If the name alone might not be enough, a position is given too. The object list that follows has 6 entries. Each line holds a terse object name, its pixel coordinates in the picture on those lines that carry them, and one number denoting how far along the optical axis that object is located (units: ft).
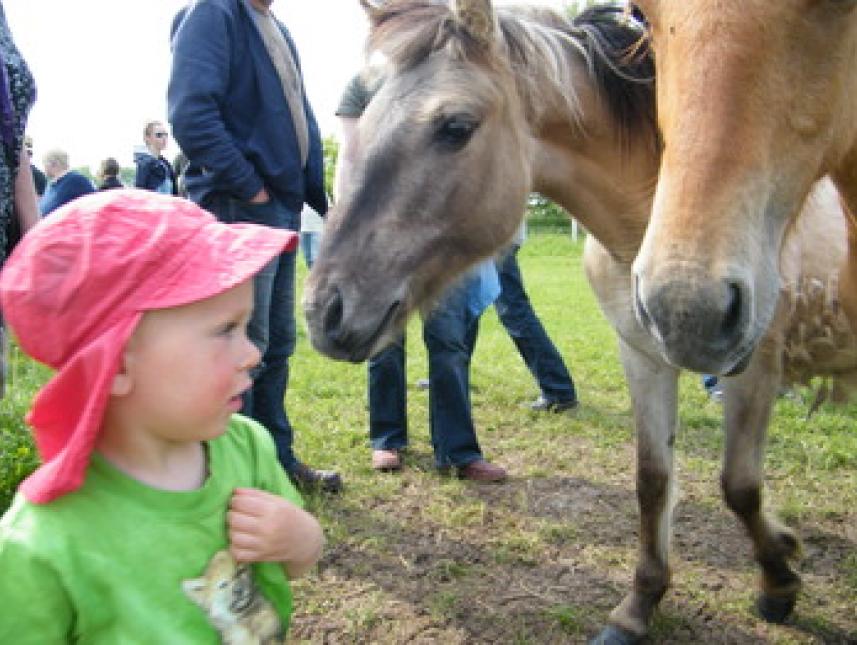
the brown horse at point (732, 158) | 4.73
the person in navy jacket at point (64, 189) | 22.27
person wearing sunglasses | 24.54
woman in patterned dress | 6.92
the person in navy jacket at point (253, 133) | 10.30
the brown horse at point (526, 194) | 8.12
